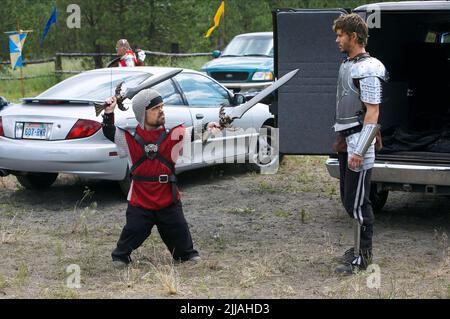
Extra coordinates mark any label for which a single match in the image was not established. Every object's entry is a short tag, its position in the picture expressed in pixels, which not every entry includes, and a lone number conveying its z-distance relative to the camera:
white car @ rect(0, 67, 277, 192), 11.62
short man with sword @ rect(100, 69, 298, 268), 8.81
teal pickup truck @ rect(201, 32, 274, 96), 21.96
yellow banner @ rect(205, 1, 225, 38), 28.71
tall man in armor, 8.36
